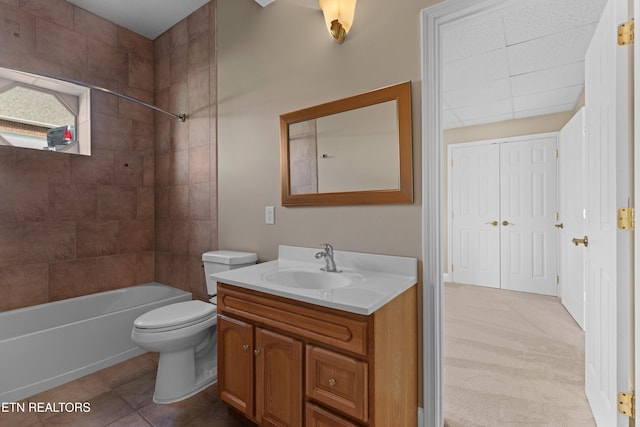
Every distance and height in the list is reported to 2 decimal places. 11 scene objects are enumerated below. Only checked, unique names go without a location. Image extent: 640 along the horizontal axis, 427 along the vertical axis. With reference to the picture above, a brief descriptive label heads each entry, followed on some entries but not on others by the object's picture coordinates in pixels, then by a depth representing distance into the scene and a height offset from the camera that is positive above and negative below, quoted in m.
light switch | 1.98 -0.02
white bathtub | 1.75 -0.87
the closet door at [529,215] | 3.70 -0.07
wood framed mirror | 1.44 +0.34
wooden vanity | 1.03 -0.62
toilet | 1.64 -0.76
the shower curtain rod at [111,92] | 2.05 +0.94
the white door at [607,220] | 1.16 -0.05
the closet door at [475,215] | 4.11 -0.07
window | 2.28 +0.87
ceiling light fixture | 1.50 +1.03
